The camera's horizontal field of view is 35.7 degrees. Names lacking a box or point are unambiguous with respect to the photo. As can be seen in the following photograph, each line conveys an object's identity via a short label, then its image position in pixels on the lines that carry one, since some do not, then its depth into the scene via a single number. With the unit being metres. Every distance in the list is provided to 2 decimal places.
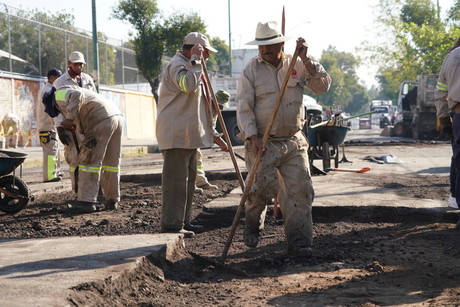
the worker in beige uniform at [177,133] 6.45
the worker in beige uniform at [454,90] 7.07
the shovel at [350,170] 11.63
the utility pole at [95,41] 22.08
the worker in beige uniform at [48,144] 11.74
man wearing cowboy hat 5.81
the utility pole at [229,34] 46.55
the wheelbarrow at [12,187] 8.34
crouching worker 8.39
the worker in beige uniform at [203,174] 10.38
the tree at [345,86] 117.81
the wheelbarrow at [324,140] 11.73
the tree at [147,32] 33.47
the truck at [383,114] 58.22
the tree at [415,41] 40.91
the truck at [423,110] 26.97
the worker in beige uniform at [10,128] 24.33
